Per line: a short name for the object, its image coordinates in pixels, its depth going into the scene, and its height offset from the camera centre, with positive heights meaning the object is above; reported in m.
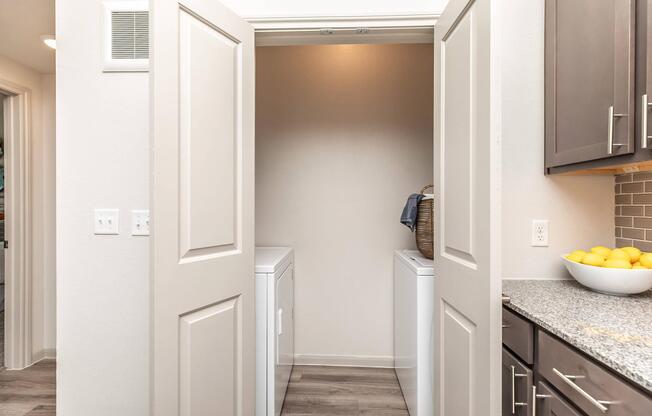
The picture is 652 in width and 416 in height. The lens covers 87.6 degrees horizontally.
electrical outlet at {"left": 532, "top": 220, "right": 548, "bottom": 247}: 1.60 -0.13
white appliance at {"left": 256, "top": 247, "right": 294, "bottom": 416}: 1.80 -0.71
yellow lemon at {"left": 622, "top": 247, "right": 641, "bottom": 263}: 1.26 -0.18
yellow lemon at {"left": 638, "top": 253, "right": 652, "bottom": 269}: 1.19 -0.19
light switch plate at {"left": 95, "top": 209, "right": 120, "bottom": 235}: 1.63 -0.08
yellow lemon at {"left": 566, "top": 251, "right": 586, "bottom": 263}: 1.36 -0.21
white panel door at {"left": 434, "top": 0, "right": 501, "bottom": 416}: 1.05 -0.03
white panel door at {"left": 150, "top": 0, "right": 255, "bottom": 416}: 1.20 -0.02
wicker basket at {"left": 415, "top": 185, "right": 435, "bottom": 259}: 2.02 -0.14
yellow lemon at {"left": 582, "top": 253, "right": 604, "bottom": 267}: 1.28 -0.21
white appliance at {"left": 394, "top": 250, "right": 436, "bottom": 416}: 1.80 -0.71
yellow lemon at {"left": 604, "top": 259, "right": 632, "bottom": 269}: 1.21 -0.21
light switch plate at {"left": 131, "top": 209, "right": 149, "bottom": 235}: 1.63 -0.08
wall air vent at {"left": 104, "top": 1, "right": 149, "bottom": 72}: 1.61 +0.80
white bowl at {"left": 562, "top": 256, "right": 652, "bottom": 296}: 1.18 -0.27
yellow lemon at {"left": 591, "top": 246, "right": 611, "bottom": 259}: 1.32 -0.18
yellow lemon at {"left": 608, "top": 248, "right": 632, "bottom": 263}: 1.24 -0.18
